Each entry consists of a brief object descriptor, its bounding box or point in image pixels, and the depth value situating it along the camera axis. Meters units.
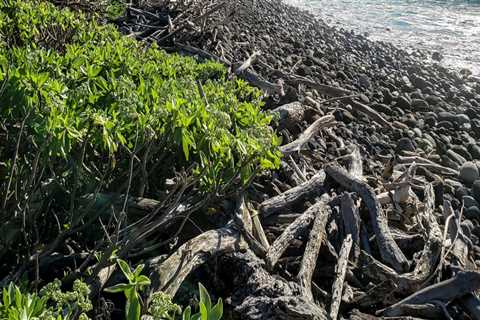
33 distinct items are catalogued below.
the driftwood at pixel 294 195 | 4.30
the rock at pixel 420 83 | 12.46
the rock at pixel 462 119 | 10.02
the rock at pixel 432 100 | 10.88
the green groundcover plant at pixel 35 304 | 1.70
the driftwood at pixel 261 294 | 2.89
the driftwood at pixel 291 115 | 5.96
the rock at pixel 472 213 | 6.23
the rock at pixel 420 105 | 10.30
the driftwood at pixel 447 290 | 3.67
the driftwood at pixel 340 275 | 3.44
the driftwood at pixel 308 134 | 5.29
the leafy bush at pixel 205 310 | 1.74
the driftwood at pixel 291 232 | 3.69
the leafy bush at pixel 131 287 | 2.03
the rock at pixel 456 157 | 7.96
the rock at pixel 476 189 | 6.81
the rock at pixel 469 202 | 6.48
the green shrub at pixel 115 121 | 2.74
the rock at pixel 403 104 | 10.05
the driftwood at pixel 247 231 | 3.69
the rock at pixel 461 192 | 6.67
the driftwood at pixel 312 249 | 3.53
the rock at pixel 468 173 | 7.28
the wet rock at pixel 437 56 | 17.99
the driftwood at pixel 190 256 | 3.03
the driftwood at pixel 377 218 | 4.07
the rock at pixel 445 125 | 9.53
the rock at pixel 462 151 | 8.38
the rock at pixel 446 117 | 9.99
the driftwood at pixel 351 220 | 4.22
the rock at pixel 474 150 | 8.62
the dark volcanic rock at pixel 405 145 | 7.66
